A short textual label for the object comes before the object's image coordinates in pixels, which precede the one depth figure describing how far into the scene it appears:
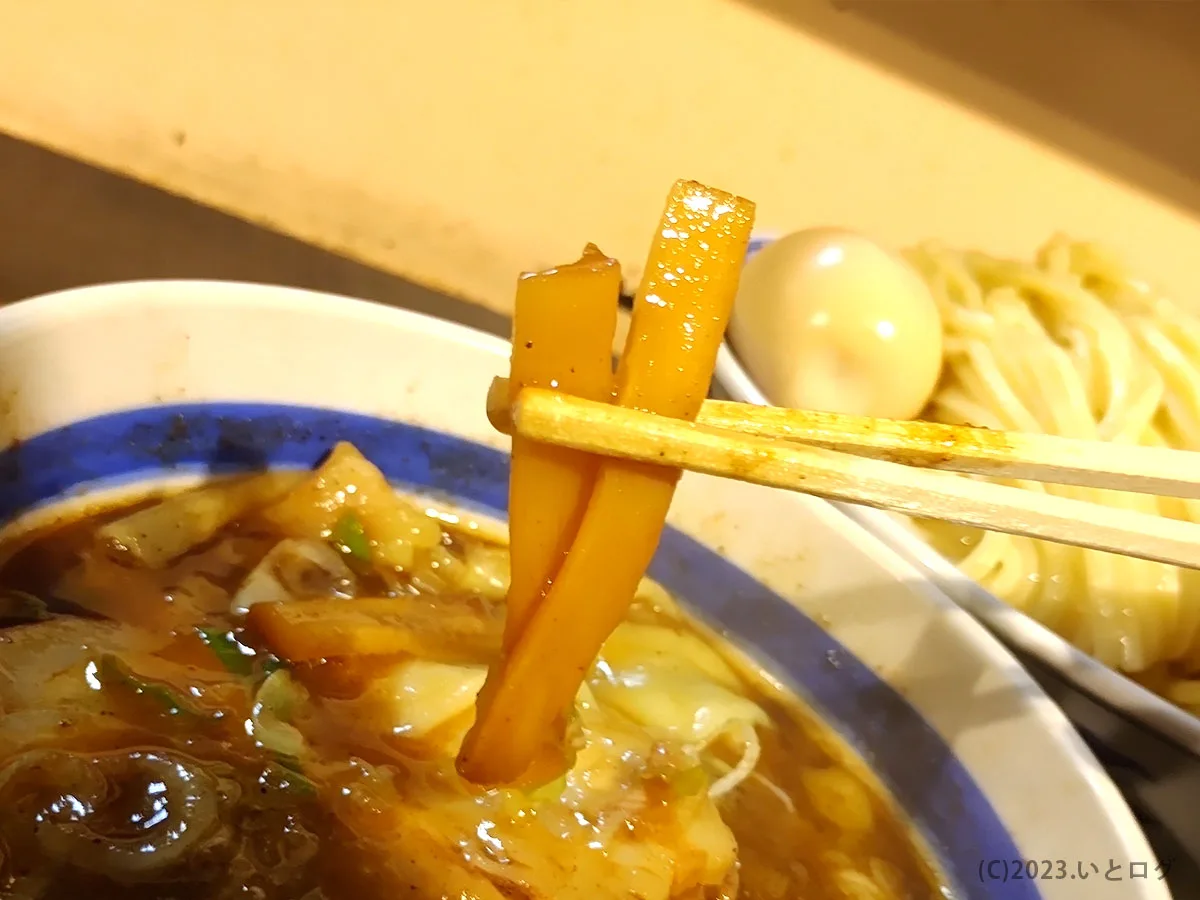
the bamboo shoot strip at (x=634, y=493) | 0.10
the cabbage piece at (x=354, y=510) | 0.16
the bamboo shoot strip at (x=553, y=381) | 0.10
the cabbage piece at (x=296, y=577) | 0.14
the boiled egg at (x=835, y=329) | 0.20
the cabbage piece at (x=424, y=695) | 0.13
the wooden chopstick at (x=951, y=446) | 0.11
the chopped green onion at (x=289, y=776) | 0.12
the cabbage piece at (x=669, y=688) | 0.15
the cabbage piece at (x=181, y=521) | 0.14
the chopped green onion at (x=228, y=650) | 0.13
